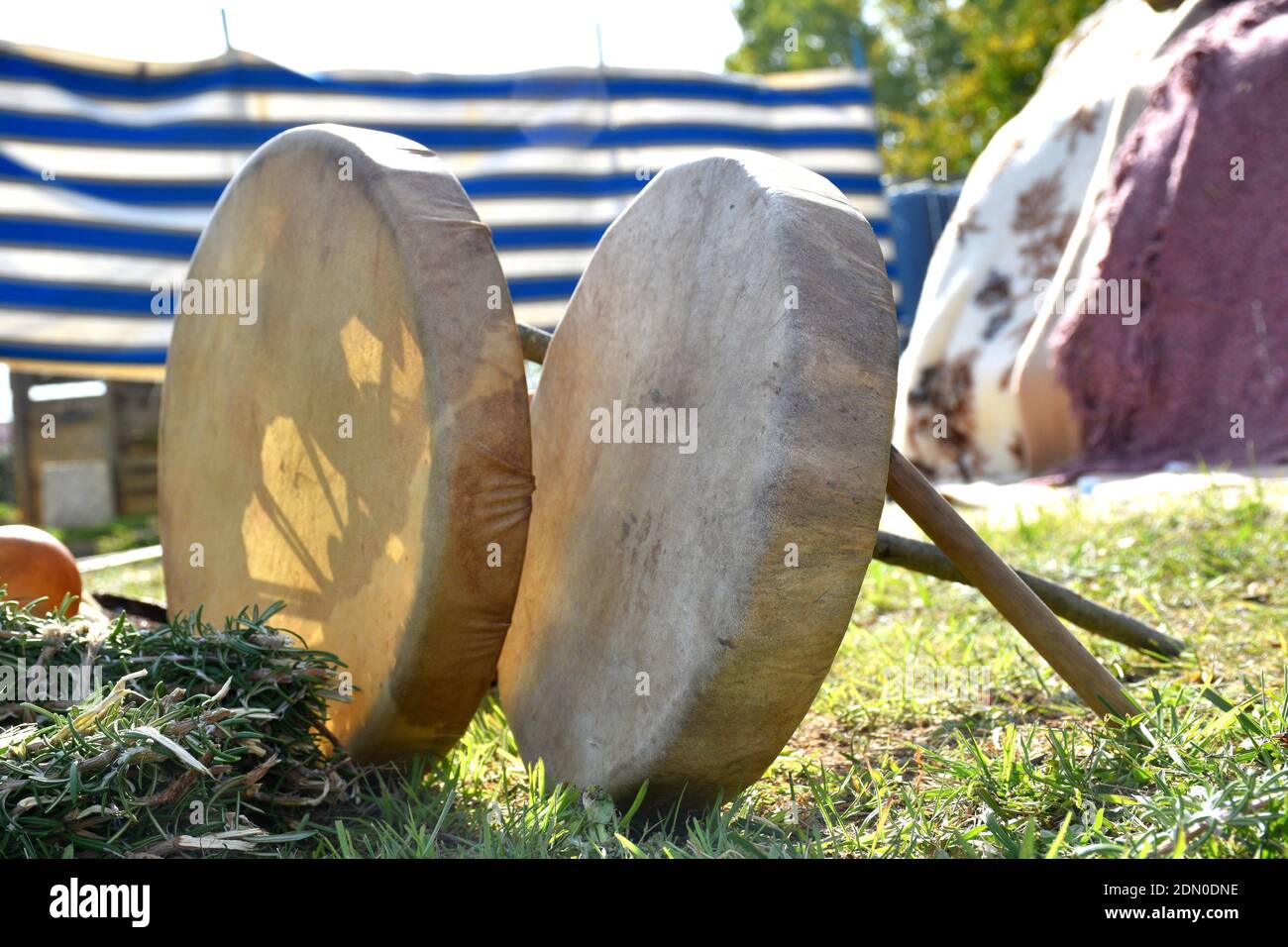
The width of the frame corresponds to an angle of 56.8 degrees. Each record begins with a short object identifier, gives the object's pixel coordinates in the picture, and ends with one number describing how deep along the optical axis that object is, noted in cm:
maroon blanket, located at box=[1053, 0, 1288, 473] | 372
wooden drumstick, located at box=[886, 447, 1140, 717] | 168
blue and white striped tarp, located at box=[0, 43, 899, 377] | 562
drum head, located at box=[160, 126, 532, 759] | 162
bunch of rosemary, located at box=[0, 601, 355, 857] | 134
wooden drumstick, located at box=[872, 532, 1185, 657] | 199
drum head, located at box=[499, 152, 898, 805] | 138
